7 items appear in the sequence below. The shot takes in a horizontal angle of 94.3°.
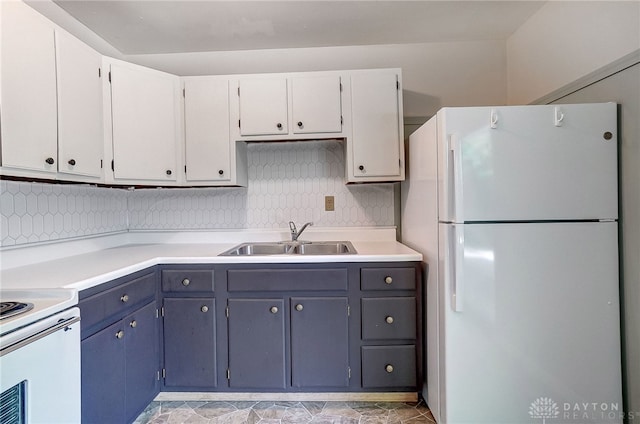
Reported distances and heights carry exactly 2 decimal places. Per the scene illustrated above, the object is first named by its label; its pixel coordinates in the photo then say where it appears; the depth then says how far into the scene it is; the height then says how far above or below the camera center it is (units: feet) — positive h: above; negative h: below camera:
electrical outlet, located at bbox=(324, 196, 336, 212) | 7.77 +0.17
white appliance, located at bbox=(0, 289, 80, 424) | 2.98 -1.57
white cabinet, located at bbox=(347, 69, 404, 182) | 6.57 +1.87
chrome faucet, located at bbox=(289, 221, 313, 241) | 7.43 -0.53
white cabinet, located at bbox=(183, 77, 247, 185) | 6.79 +1.81
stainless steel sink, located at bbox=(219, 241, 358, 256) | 7.34 -0.92
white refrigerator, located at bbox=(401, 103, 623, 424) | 4.53 -0.88
